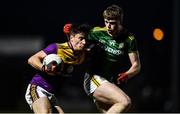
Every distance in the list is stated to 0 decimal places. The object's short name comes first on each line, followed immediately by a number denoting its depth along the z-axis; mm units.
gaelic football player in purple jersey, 18455
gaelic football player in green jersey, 18603
